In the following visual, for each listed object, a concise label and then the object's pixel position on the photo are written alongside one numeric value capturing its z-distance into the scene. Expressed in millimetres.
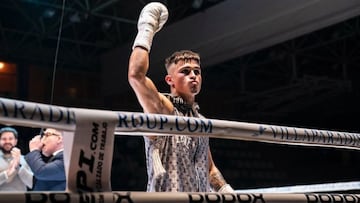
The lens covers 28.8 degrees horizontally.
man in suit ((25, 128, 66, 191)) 4174
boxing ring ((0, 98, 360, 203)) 2120
